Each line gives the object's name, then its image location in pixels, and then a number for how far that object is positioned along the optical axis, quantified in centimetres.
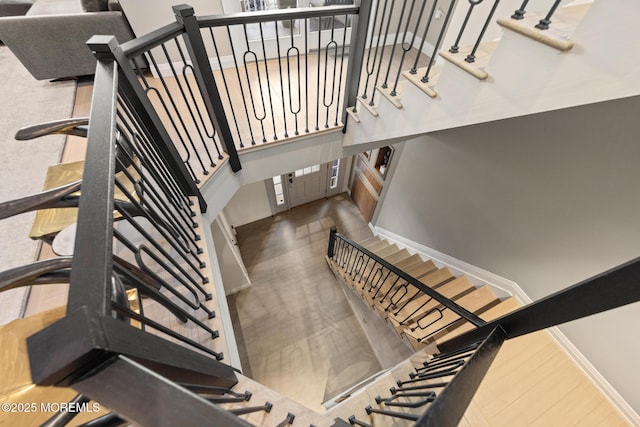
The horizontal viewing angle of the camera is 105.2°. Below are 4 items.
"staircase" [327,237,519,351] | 217
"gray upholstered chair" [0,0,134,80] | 241
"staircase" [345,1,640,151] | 77
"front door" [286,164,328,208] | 489
